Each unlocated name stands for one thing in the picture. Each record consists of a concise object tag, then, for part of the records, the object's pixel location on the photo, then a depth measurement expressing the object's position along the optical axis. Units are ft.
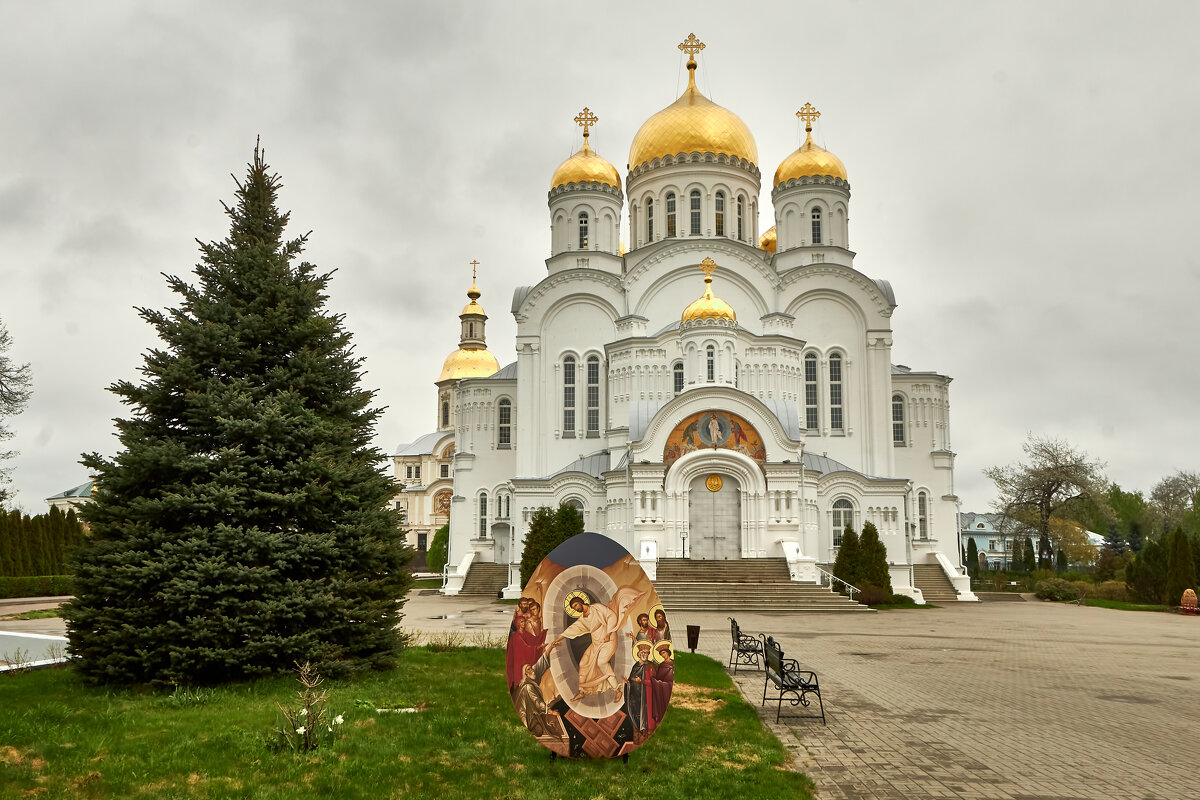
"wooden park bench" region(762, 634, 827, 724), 33.55
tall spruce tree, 33.58
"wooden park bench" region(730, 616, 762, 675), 47.04
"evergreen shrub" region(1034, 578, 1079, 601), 110.22
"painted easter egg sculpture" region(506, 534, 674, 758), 25.64
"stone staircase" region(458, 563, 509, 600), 113.60
